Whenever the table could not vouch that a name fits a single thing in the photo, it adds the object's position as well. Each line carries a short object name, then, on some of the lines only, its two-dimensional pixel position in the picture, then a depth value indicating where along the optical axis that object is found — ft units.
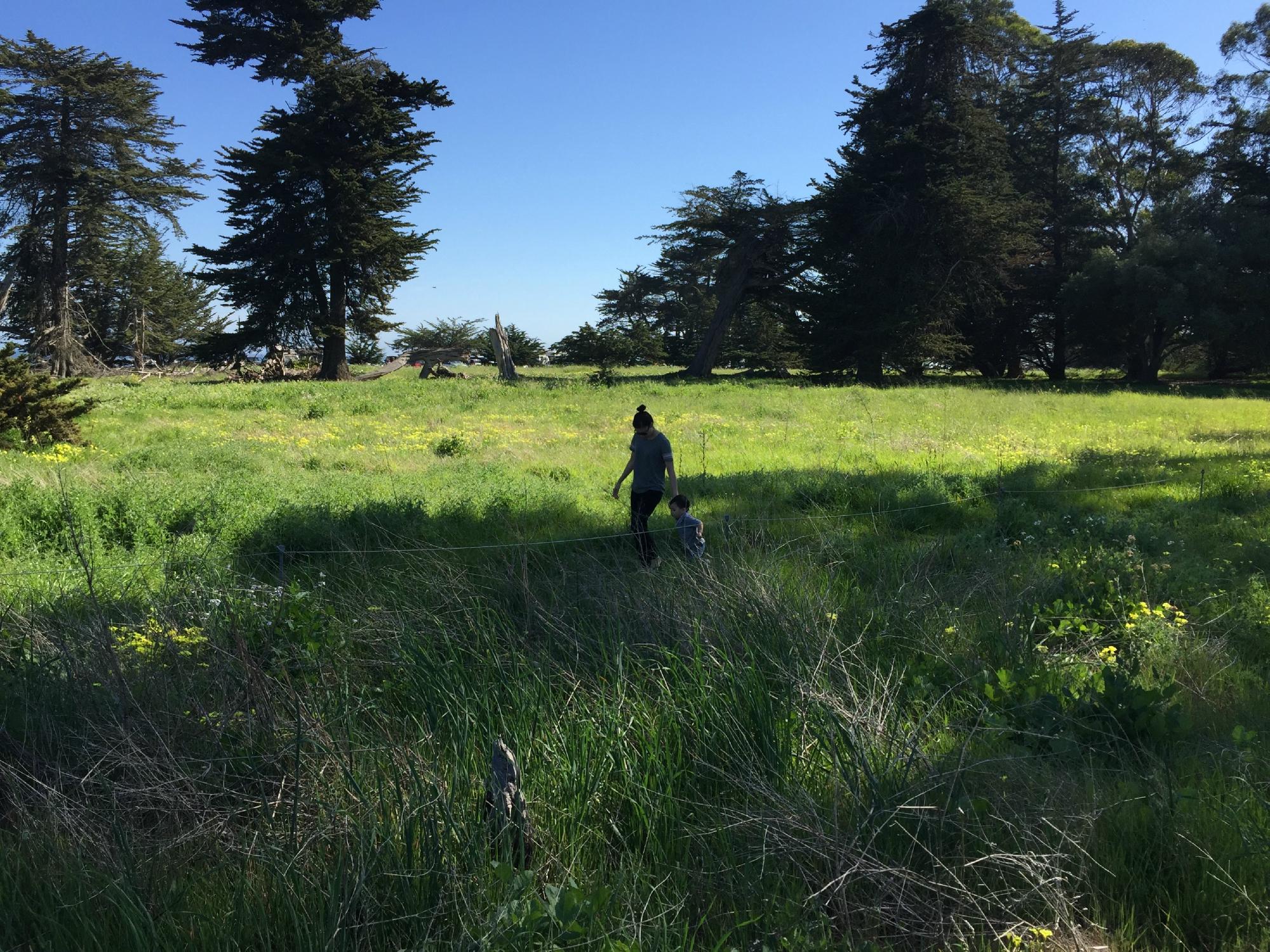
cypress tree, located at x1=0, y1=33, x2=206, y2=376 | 102.73
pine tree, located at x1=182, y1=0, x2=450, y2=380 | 94.38
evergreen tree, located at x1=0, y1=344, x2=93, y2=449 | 39.58
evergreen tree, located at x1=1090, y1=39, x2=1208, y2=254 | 124.26
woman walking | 26.61
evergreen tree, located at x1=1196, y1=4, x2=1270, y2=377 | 101.24
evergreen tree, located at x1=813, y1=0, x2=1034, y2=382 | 101.91
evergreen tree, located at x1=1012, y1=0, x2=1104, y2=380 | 119.75
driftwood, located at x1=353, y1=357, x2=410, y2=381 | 106.42
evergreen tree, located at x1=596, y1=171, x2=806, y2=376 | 114.32
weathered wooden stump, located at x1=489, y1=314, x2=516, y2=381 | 101.86
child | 22.84
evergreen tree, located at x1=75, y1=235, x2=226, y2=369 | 135.74
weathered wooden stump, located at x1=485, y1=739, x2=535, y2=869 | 10.02
